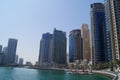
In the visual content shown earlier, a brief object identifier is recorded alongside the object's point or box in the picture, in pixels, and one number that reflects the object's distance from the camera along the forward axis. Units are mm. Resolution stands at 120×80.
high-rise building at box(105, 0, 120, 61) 75575
